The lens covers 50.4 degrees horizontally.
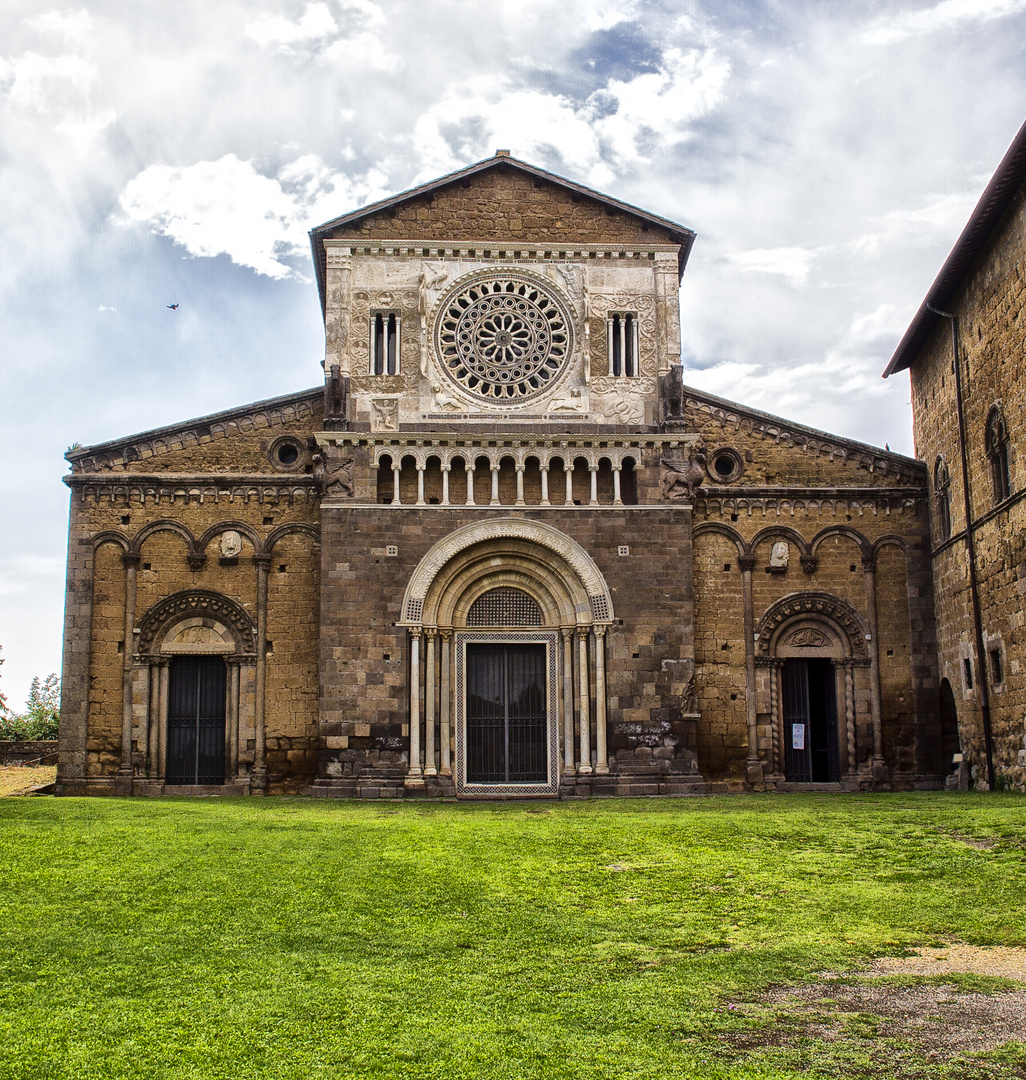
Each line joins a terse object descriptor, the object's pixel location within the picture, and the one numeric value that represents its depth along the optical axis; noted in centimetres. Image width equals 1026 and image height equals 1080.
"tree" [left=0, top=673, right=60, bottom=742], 3944
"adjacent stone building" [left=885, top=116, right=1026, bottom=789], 2066
